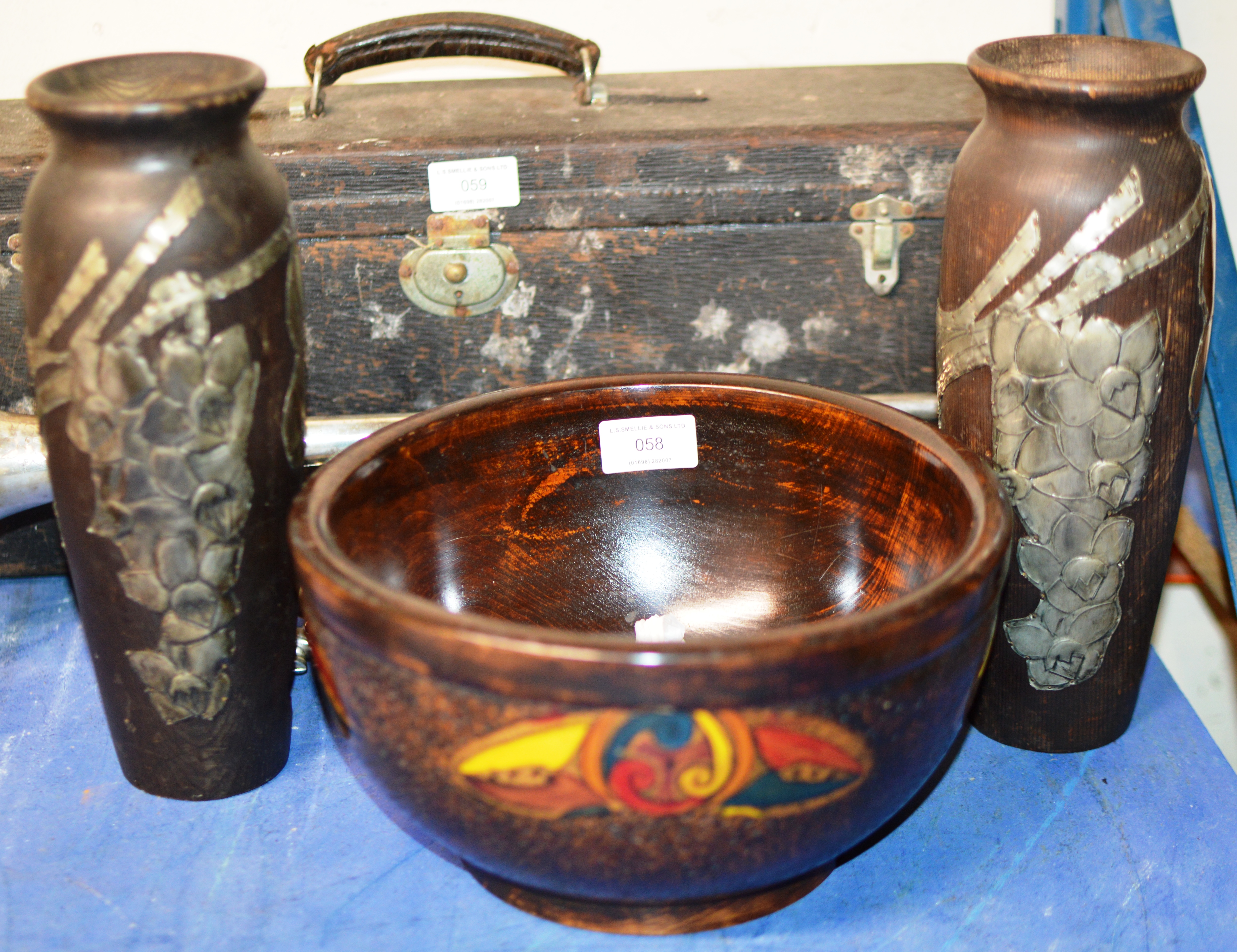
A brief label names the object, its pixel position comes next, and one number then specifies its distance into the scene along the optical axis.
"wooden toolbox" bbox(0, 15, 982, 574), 0.97
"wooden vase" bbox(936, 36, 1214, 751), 0.69
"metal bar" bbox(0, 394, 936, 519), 0.89
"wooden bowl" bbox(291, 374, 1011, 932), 0.52
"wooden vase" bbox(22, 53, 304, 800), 0.63
